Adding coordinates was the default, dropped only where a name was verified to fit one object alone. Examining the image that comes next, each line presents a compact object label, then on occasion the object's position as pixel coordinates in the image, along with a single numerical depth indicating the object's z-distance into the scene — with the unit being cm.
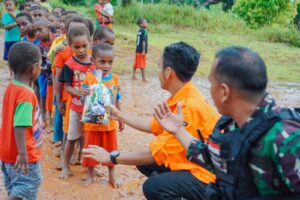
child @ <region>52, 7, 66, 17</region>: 720
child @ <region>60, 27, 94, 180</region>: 447
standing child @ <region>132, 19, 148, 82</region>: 992
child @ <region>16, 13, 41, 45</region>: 604
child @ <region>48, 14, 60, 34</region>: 628
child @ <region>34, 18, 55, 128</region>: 572
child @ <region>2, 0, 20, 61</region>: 873
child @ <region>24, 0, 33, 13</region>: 873
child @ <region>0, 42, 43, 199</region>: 311
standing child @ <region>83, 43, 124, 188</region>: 428
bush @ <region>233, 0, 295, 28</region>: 2295
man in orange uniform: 317
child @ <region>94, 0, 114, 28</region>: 1075
